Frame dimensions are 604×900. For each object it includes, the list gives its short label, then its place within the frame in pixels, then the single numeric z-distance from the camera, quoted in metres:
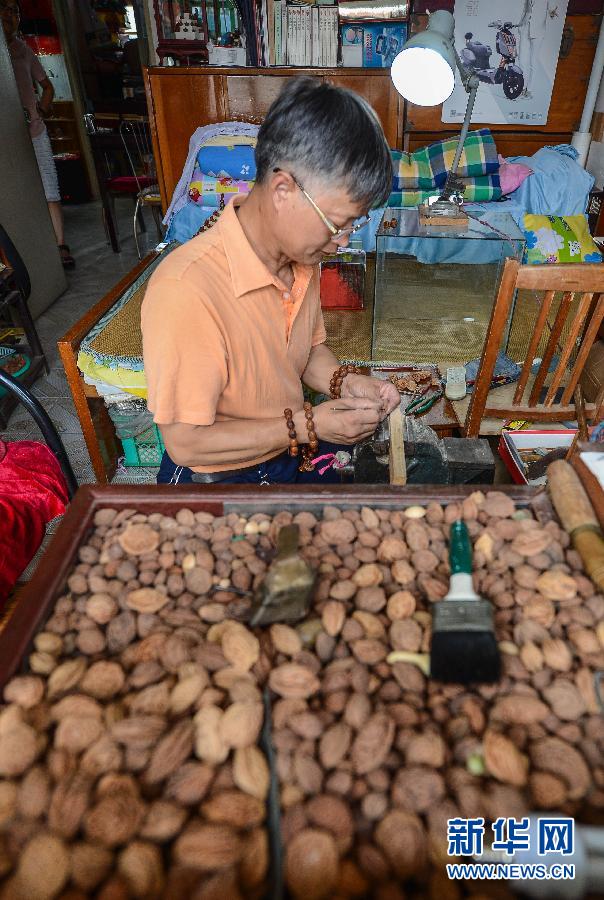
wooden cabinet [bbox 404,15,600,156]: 4.14
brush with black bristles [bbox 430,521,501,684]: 0.66
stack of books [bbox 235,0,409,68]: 3.91
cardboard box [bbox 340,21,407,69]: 4.00
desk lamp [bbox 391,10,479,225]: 2.38
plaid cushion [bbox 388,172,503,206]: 3.81
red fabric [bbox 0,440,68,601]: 1.57
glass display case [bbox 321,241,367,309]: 3.34
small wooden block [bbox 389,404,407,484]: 1.23
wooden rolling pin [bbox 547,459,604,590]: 0.76
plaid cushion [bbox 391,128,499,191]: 3.91
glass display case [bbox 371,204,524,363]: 2.83
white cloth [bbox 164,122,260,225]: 3.82
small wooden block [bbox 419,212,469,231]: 2.94
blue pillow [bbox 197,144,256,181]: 3.67
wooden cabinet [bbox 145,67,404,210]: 3.95
